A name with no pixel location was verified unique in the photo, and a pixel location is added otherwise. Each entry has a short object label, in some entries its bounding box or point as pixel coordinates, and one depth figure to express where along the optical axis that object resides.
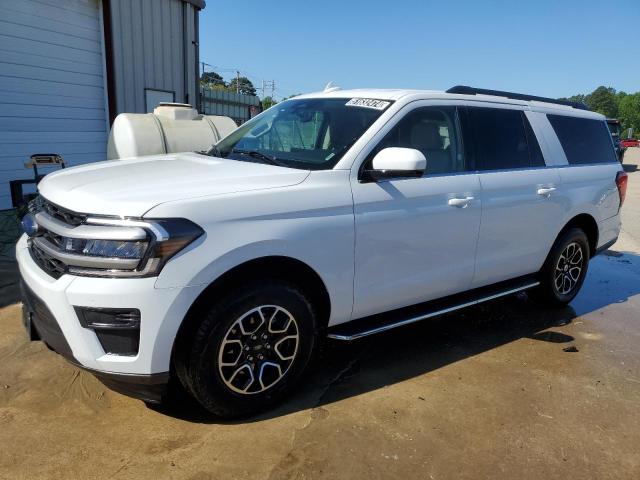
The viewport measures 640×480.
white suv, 2.47
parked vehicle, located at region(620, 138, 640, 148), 48.56
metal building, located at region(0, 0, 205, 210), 7.96
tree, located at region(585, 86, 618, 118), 145.89
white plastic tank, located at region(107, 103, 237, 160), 6.64
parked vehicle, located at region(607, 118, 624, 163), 14.67
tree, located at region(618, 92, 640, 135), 135.00
